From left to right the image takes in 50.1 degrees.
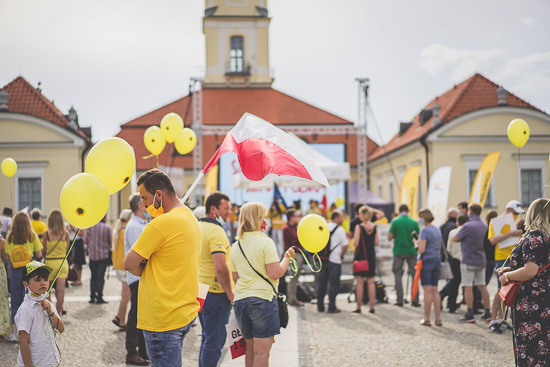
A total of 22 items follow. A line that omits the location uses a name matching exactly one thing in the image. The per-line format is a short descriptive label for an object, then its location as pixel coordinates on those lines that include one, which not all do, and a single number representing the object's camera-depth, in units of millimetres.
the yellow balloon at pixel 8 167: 12624
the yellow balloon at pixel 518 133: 8914
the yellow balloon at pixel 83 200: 4031
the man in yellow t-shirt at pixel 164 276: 3707
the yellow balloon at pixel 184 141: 9422
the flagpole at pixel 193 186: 4606
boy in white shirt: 4523
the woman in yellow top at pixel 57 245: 9359
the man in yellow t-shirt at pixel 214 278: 5242
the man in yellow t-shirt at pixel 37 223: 11805
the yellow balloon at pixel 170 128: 9359
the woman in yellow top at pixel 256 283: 4984
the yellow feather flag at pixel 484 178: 13992
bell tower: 39656
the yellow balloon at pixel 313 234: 5730
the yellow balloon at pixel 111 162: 4414
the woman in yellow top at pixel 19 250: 7930
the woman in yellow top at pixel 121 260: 8461
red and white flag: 5164
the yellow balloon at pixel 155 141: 9172
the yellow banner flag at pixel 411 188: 17391
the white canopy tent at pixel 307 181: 17156
